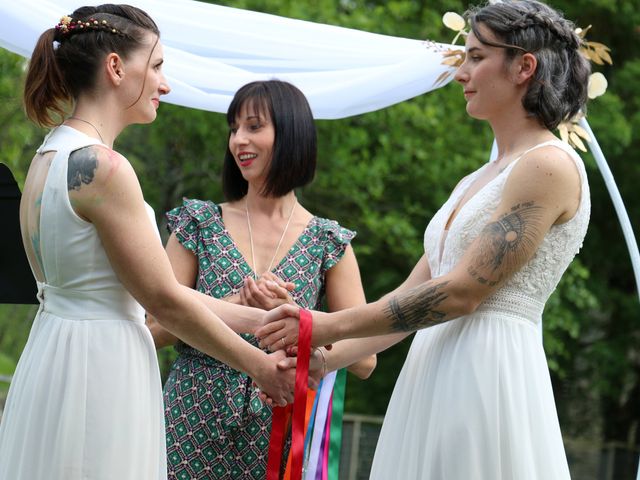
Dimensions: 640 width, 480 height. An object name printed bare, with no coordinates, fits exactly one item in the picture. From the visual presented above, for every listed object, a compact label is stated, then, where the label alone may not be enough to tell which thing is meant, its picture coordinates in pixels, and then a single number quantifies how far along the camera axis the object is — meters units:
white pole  4.72
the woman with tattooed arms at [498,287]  3.15
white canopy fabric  4.77
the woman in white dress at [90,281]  2.94
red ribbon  3.72
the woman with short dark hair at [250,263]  3.93
